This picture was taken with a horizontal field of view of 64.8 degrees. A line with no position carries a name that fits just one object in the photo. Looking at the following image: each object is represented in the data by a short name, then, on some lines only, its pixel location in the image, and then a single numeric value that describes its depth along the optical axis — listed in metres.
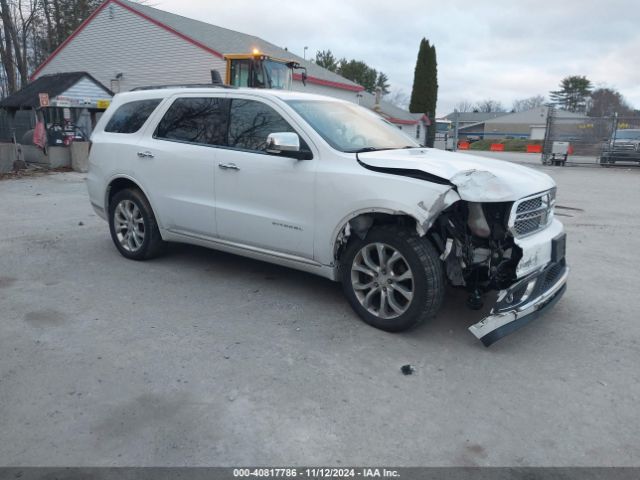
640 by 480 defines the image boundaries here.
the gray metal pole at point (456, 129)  25.55
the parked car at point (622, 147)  23.12
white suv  3.72
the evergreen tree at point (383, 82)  70.69
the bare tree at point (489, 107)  111.12
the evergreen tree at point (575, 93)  88.31
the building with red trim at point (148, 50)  22.55
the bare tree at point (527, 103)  105.66
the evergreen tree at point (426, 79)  48.91
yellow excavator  15.97
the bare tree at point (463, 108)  112.19
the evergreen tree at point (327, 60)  56.25
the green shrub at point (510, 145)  52.03
